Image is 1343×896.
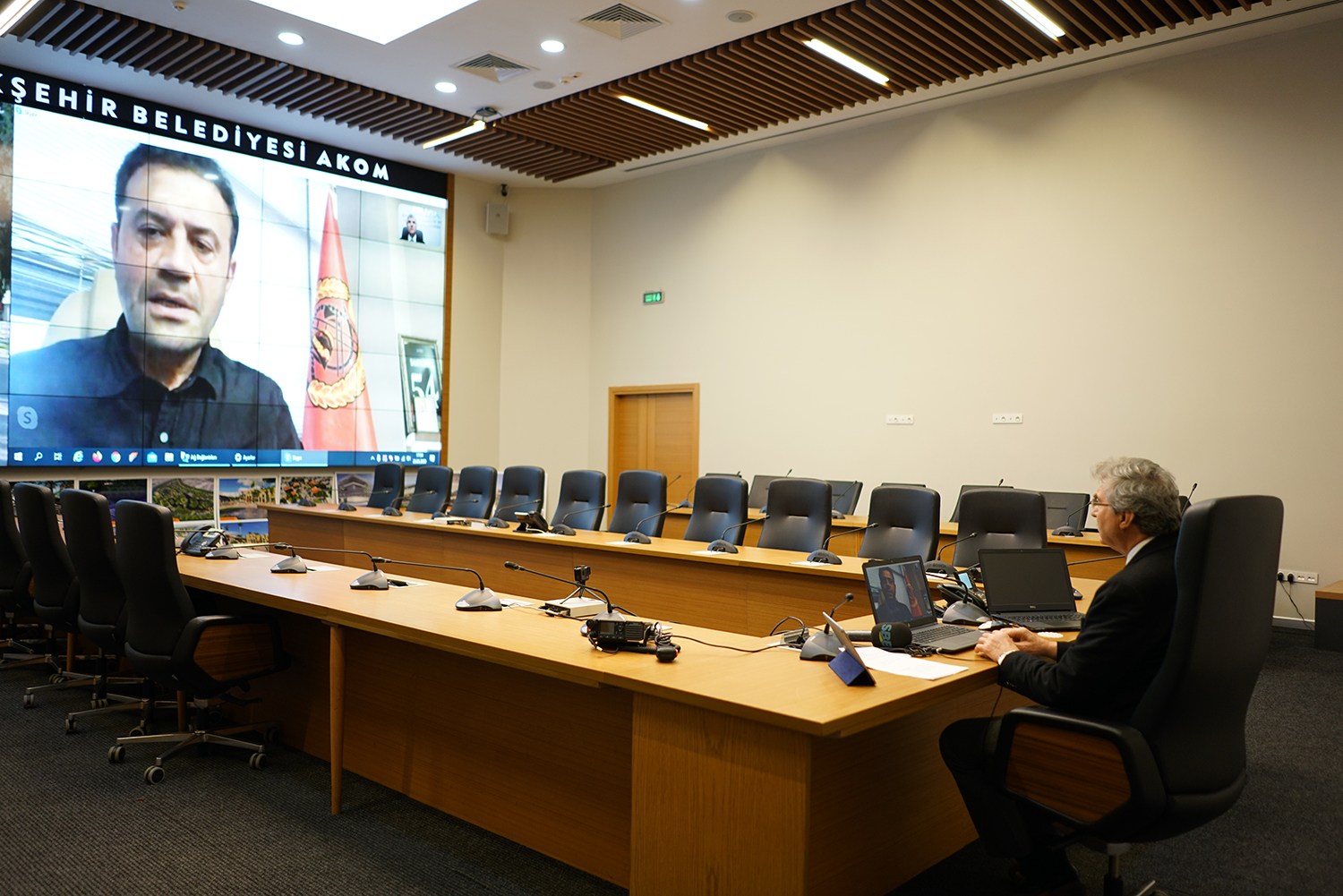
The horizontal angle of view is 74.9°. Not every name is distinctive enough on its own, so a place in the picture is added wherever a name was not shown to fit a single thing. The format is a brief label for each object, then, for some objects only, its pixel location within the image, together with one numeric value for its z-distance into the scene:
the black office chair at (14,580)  4.61
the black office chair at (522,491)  6.55
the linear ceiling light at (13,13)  5.23
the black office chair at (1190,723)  1.85
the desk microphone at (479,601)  3.05
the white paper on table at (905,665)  2.22
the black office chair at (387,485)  7.75
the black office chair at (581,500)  6.22
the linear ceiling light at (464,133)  8.08
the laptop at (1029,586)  2.98
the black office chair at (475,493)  6.80
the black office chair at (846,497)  6.97
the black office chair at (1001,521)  4.31
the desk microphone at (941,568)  3.72
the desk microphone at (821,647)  2.35
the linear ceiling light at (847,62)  6.50
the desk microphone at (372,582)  3.44
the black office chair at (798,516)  5.11
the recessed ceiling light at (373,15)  6.41
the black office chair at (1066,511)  5.81
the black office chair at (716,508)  5.50
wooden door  9.76
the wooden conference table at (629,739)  1.91
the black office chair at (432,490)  7.32
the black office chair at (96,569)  3.54
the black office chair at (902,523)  4.73
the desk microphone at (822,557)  4.17
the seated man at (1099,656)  1.99
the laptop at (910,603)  2.56
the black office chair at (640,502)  5.95
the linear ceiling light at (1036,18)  5.78
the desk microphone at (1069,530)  5.60
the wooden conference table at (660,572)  4.05
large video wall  7.31
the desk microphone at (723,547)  4.59
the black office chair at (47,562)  4.10
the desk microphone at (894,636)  2.44
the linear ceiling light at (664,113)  7.76
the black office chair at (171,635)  3.18
